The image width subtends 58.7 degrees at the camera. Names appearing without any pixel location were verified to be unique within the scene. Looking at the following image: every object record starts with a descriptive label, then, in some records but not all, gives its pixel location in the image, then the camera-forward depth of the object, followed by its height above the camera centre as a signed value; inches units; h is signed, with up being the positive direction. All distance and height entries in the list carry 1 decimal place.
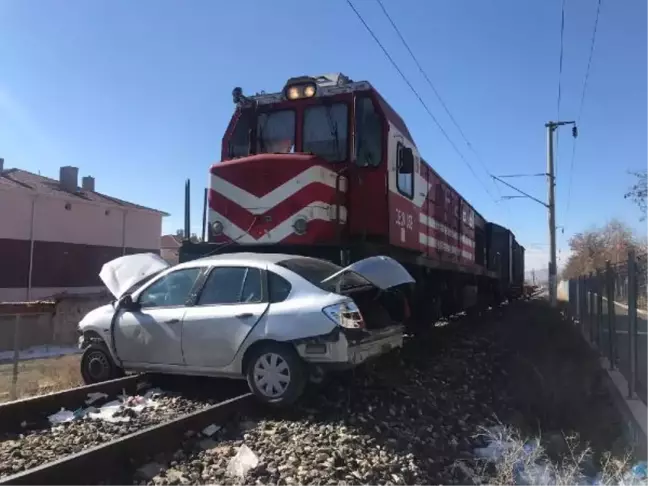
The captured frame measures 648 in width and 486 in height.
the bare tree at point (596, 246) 2719.0 +237.9
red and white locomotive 317.7 +61.2
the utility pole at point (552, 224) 1090.7 +130.9
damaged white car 225.0 -17.2
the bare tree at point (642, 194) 1328.7 +225.6
